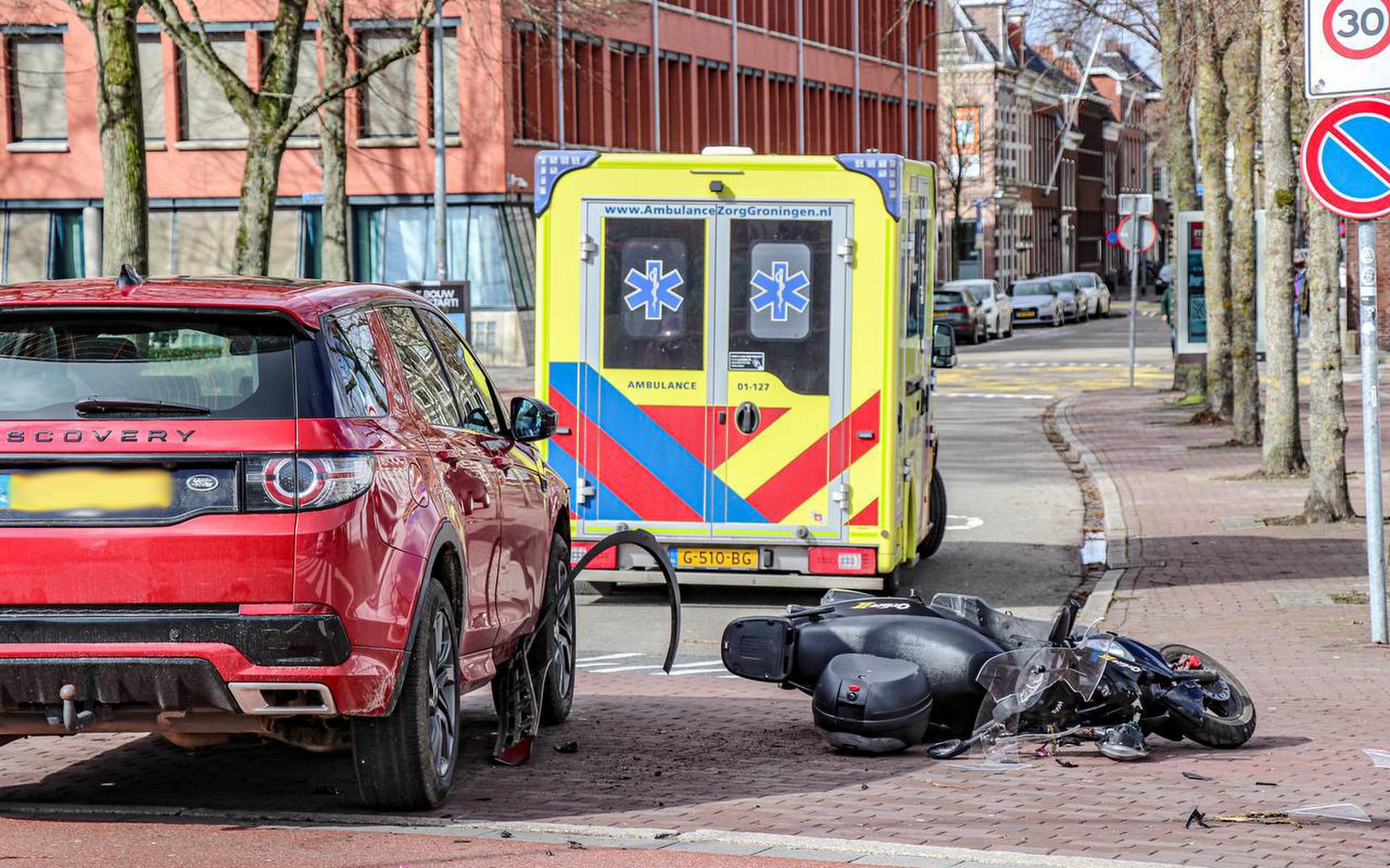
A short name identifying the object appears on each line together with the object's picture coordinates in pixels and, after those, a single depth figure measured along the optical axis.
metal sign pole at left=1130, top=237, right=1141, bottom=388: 36.84
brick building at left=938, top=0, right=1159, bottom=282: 92.25
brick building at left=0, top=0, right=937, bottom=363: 48.03
